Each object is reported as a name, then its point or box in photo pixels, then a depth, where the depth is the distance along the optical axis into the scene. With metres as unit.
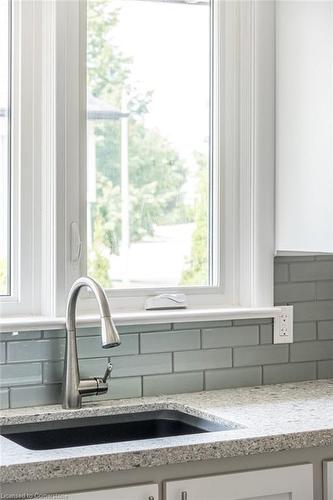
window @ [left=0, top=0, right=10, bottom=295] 4.01
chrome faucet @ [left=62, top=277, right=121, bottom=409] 3.76
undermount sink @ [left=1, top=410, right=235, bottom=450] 3.68
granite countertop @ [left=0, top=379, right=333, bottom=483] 3.03
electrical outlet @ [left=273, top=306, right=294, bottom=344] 4.41
